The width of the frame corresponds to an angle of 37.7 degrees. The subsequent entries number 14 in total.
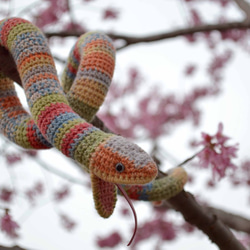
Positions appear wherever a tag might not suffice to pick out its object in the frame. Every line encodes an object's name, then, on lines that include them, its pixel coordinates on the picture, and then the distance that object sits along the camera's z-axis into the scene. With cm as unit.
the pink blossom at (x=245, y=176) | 450
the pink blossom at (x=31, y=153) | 378
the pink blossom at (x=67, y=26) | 467
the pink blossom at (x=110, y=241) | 476
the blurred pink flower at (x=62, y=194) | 541
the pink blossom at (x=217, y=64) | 661
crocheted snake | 66
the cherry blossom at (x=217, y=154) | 138
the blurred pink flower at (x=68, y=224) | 491
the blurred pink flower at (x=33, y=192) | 511
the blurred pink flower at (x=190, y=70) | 712
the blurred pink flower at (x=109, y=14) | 511
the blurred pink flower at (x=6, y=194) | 429
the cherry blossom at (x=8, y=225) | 163
